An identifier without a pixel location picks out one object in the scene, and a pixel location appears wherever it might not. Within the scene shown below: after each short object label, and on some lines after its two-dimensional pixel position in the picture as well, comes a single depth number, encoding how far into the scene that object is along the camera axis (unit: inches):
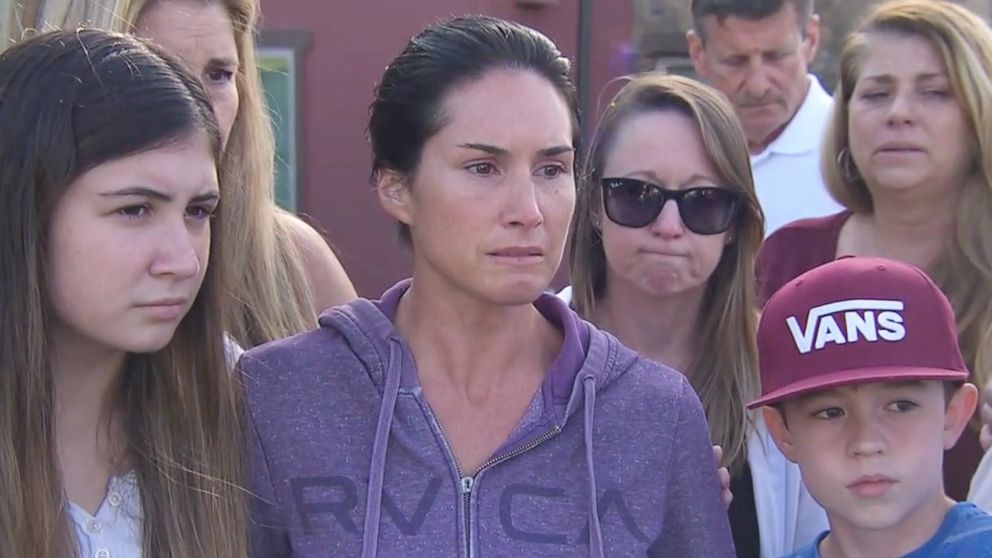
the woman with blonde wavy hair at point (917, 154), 116.9
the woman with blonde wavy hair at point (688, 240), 108.0
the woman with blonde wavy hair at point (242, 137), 103.8
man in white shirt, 164.7
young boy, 85.7
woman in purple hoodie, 82.6
